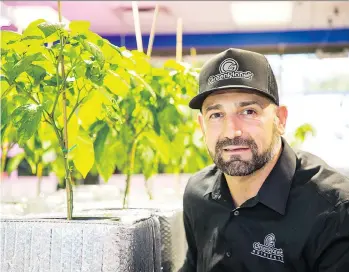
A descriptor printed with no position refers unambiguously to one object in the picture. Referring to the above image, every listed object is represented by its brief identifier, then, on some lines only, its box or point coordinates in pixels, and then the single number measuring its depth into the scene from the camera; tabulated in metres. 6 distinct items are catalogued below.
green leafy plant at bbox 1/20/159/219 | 0.96
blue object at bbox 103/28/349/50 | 8.48
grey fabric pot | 0.89
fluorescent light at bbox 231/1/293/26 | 7.09
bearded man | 1.01
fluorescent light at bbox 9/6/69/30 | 4.30
